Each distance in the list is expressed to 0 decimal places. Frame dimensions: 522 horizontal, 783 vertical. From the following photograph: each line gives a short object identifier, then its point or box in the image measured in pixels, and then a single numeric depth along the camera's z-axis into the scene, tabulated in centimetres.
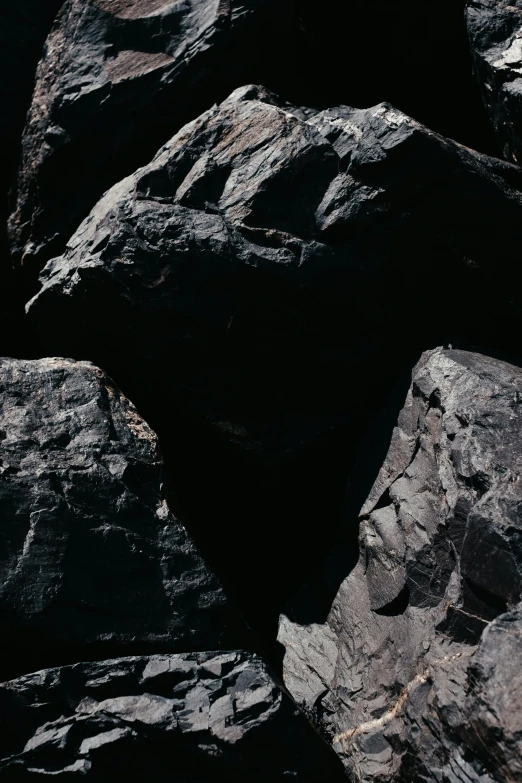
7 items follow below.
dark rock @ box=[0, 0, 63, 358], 330
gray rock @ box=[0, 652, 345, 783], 193
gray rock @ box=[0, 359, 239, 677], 207
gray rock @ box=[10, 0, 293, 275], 297
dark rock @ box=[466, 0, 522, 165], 263
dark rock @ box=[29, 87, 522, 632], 249
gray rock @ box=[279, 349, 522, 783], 167
